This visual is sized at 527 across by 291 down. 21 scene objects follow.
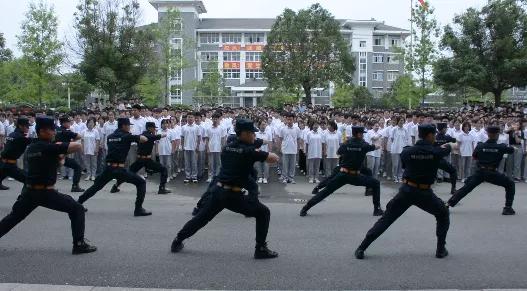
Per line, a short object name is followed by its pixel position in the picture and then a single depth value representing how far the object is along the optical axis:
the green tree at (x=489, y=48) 26.81
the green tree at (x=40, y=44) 28.80
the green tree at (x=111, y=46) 27.11
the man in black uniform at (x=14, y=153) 10.32
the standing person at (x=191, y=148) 15.28
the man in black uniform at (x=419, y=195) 7.28
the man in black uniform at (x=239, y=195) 7.23
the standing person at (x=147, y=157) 11.68
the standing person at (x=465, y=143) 15.46
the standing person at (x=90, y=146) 15.55
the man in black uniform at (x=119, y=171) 10.05
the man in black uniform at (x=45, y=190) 7.23
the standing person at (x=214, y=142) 15.07
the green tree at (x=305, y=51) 42.72
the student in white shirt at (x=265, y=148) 15.35
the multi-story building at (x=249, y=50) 70.25
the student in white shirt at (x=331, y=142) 15.41
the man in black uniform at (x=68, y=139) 12.02
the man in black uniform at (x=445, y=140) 10.44
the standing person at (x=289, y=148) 15.23
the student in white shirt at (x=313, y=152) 15.35
